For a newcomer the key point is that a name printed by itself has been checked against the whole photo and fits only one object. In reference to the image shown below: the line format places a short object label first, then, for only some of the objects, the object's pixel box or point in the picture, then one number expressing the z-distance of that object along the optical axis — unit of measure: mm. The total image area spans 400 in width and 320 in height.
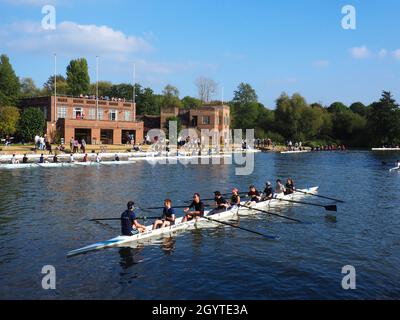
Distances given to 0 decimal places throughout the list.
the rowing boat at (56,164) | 49656
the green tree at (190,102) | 152000
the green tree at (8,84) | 82188
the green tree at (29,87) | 131000
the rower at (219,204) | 24994
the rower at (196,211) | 22594
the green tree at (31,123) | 71762
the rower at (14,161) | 50850
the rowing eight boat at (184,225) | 18375
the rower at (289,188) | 31984
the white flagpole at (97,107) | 82969
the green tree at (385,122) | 129750
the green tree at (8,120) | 68938
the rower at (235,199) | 26050
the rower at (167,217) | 21125
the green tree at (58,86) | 114762
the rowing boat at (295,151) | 104838
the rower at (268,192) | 29344
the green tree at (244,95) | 169500
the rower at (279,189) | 31656
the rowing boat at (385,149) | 123750
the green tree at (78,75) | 117125
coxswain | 18859
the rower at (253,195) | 28188
